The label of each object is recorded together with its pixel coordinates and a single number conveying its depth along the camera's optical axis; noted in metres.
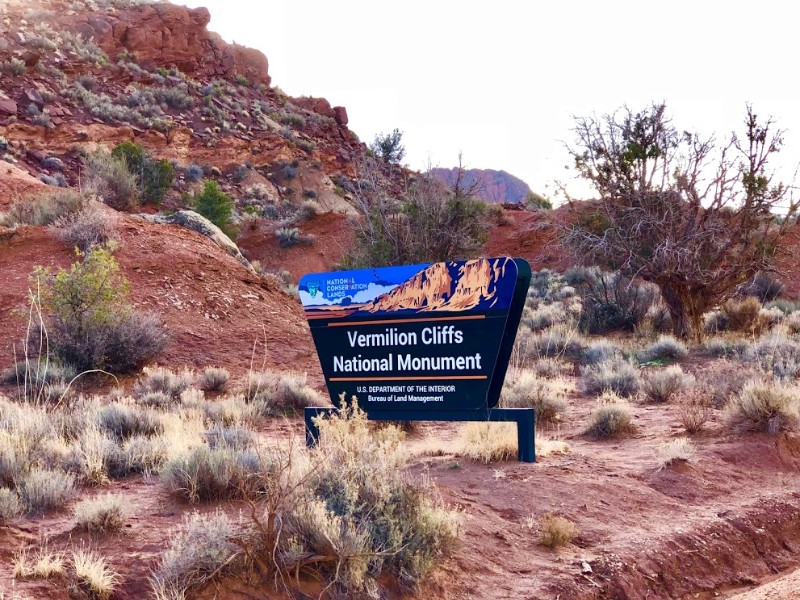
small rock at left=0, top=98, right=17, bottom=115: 39.75
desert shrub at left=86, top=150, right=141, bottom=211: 25.23
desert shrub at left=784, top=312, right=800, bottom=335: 20.09
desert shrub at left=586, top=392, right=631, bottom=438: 9.69
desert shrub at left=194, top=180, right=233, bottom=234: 34.16
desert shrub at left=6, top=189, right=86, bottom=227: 19.11
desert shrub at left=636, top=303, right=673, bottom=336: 20.47
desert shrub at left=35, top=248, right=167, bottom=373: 13.49
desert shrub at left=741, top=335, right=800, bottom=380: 12.60
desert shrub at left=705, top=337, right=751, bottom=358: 16.05
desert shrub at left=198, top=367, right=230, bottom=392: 12.77
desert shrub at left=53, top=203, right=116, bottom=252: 17.53
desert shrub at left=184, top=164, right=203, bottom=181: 44.59
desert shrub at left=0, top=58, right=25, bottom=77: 43.17
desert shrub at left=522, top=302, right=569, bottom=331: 22.53
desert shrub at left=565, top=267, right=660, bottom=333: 22.00
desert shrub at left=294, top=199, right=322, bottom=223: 41.28
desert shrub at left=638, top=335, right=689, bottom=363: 16.34
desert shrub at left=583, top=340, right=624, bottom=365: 15.98
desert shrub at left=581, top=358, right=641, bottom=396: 12.69
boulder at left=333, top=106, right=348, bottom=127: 66.44
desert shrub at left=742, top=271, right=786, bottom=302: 28.17
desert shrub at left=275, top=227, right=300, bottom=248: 38.56
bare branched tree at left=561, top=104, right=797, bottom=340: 18.62
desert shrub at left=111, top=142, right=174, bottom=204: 37.00
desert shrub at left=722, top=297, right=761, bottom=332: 21.20
